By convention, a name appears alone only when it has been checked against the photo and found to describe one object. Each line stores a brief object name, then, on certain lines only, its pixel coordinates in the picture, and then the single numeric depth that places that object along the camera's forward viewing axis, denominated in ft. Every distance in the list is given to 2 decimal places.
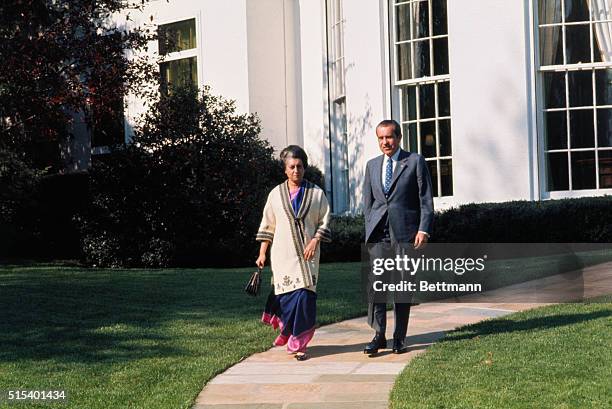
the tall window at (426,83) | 54.03
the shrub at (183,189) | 55.26
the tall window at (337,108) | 61.43
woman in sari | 26.03
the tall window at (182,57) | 71.67
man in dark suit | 25.90
